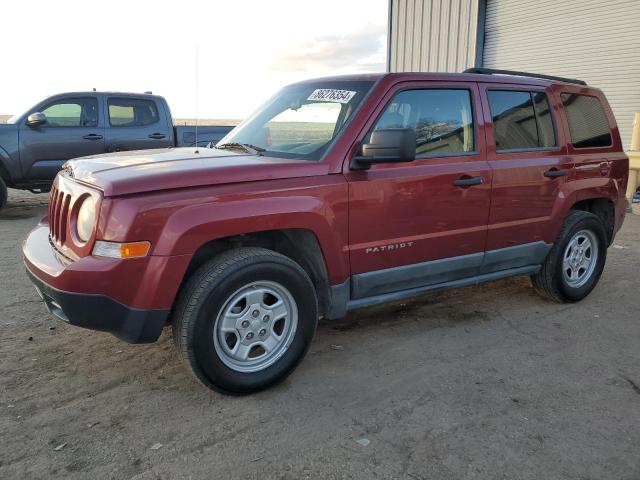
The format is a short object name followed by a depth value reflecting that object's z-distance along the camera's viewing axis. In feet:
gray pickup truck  29.40
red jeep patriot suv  9.33
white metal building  37.10
